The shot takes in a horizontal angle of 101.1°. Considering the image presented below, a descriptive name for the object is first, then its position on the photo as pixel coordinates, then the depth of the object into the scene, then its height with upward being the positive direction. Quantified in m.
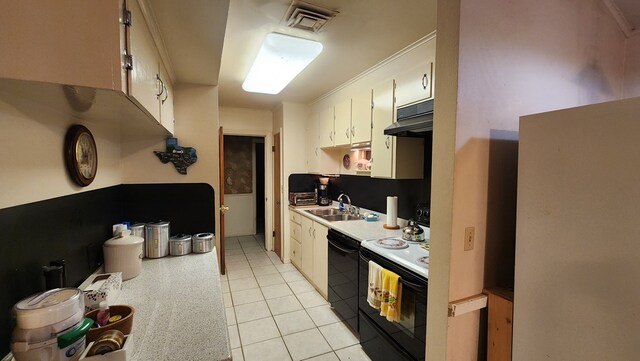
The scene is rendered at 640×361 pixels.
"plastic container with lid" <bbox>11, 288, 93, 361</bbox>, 0.71 -0.46
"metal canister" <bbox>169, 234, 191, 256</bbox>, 1.97 -0.58
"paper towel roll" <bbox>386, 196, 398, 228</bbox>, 2.49 -0.39
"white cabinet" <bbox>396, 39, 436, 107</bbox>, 1.93 +0.70
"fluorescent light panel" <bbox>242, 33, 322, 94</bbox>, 1.95 +0.91
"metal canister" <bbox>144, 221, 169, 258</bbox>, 1.90 -0.51
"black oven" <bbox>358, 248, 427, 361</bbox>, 1.54 -1.03
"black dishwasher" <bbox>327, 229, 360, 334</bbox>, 2.29 -0.99
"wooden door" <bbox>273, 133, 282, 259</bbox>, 4.27 -0.54
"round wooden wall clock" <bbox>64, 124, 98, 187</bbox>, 1.24 +0.07
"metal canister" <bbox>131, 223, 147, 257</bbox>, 1.84 -0.44
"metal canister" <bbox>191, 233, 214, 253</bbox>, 2.02 -0.58
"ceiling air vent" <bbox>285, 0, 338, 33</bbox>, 1.56 +0.96
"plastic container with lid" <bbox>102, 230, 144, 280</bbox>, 1.53 -0.51
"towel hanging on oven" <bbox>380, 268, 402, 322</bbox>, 1.68 -0.82
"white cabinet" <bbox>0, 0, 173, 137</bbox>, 0.64 +0.32
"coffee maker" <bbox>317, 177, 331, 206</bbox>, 3.97 -0.36
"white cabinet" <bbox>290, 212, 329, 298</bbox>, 2.91 -1.03
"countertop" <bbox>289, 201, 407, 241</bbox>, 2.30 -0.56
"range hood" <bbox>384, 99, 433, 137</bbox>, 1.78 +0.35
